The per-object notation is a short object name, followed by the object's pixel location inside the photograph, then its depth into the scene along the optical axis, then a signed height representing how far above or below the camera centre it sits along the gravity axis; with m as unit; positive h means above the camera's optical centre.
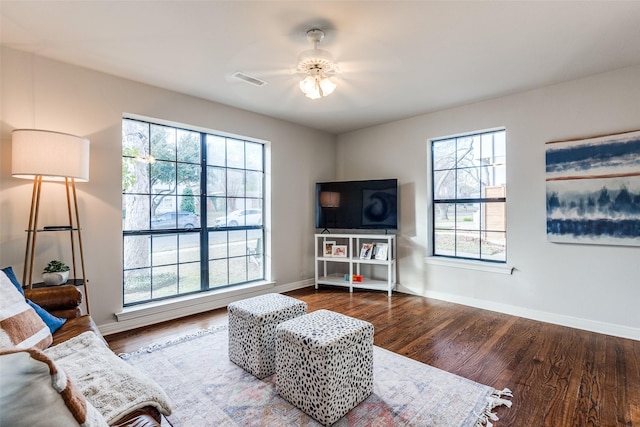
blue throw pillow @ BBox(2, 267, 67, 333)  1.84 -0.60
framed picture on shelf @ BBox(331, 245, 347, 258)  4.65 -0.54
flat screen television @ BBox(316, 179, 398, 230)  4.35 +0.16
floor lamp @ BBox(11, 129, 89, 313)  2.23 +0.41
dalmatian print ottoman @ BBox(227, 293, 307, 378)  2.16 -0.83
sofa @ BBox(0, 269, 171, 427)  0.64 -0.57
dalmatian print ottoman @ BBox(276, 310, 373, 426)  1.69 -0.87
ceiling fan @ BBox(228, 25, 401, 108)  2.33 +1.35
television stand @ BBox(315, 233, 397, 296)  4.36 -0.67
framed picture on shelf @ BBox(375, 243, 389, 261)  4.36 -0.51
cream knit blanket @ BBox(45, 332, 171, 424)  1.14 -0.68
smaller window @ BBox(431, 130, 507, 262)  3.68 +0.23
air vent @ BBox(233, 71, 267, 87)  2.95 +1.37
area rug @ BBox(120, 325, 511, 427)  1.73 -1.15
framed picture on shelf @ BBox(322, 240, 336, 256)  4.70 -0.49
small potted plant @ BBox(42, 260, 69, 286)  2.42 -0.45
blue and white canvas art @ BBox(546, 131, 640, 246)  2.78 +0.22
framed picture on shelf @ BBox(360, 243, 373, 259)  4.51 -0.53
